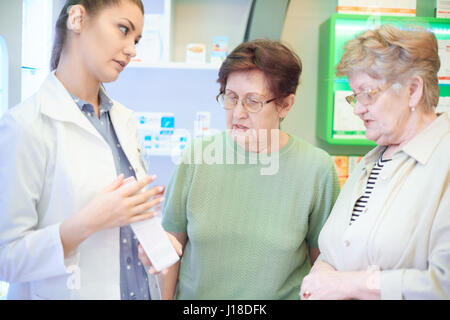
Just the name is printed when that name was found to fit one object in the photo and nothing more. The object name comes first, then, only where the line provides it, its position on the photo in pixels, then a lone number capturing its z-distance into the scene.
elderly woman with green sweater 1.40
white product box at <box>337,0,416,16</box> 2.65
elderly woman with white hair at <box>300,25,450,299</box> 1.02
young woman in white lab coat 0.92
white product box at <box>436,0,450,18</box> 2.72
